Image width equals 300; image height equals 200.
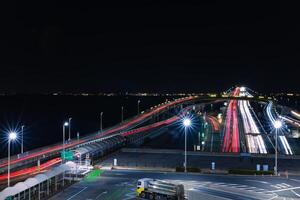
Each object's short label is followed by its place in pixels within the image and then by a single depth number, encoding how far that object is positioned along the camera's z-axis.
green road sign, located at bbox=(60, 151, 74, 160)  52.59
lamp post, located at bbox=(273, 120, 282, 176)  52.56
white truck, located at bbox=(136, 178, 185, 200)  38.49
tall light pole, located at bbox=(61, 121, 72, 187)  52.59
